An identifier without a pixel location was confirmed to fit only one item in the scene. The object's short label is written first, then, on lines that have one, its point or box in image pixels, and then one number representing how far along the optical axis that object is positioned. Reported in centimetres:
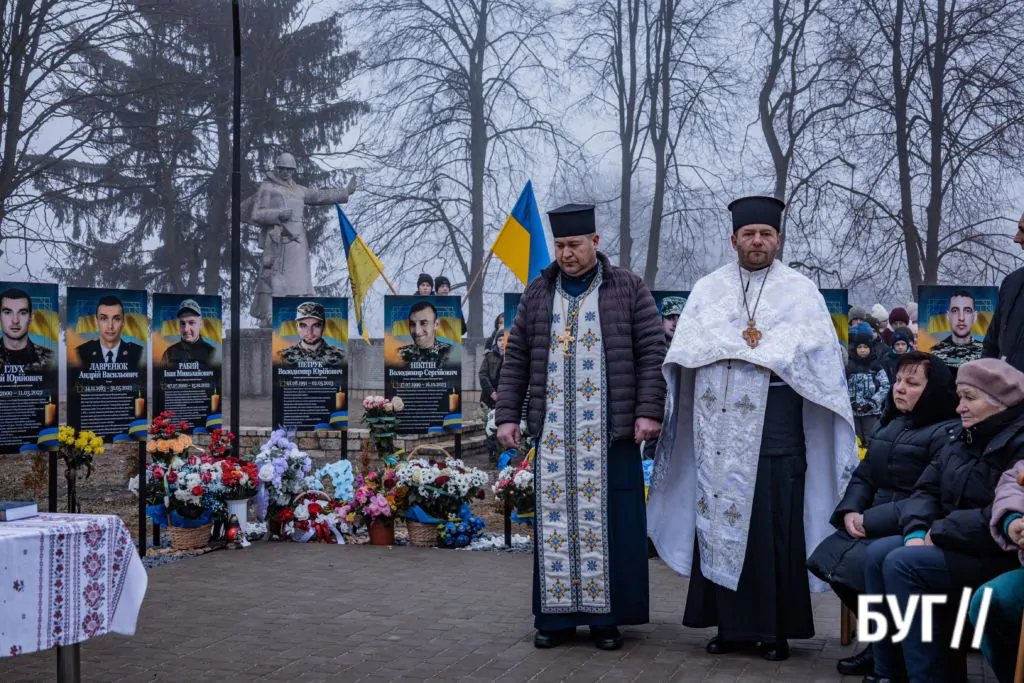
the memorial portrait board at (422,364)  1136
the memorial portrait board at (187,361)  957
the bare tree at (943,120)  2027
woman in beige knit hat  454
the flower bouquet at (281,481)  916
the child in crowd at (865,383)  1211
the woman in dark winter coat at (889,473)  511
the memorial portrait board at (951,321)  1184
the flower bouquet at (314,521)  915
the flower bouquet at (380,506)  897
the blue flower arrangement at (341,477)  930
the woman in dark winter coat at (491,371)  1403
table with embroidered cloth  426
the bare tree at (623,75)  2395
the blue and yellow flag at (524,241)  1197
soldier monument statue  2338
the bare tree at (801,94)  2173
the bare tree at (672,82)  2366
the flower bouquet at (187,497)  862
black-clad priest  593
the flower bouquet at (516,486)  895
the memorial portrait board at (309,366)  1059
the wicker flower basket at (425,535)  899
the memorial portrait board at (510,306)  1230
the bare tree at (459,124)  2472
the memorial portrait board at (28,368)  820
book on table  461
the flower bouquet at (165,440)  901
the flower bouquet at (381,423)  1088
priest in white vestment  559
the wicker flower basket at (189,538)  872
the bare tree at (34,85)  1415
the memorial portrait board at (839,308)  1160
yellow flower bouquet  833
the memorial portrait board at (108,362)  860
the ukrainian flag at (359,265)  1297
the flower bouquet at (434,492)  891
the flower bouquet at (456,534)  895
